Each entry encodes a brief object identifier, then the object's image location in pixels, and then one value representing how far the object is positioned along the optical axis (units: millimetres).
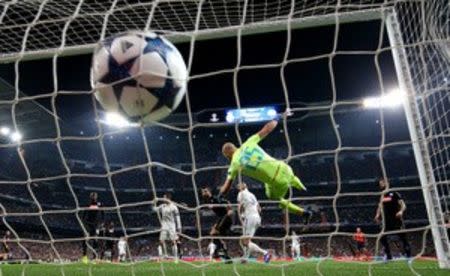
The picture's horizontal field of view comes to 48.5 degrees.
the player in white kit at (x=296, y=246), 17619
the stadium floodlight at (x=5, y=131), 24320
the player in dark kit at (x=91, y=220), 8867
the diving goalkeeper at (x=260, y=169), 5610
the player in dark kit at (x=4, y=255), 12344
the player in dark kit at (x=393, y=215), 7441
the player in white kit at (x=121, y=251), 14976
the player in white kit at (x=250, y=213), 7734
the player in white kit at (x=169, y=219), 9206
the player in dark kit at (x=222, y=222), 7734
